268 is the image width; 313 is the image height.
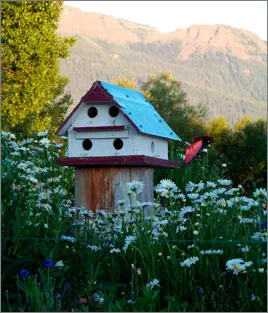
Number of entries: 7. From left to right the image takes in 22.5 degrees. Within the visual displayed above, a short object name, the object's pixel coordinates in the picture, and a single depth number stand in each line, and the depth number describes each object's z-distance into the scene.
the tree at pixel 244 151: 32.53
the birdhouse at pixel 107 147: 7.00
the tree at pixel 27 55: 19.40
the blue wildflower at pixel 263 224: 5.12
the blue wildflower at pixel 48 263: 4.76
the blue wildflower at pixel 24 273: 4.65
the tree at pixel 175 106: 35.29
